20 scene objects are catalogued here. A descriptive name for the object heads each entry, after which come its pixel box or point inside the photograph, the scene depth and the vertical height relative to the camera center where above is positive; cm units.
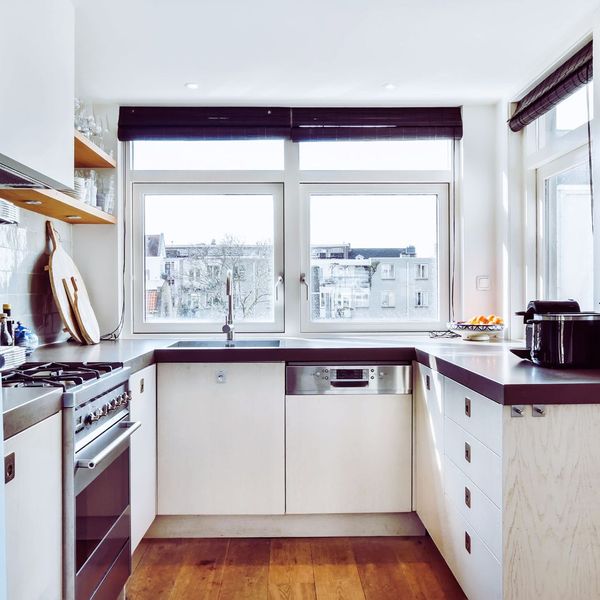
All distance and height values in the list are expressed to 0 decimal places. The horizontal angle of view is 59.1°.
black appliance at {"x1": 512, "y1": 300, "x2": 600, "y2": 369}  174 -11
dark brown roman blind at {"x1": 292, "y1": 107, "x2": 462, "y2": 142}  304 +105
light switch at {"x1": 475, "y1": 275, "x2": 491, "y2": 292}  311 +14
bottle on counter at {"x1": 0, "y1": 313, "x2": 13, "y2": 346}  200 -12
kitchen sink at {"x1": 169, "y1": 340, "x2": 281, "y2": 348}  285 -21
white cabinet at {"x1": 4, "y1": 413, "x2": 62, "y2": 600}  118 -51
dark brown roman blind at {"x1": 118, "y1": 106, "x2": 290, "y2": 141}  301 +104
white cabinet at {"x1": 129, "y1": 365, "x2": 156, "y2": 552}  214 -64
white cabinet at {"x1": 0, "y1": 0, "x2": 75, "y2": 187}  148 +69
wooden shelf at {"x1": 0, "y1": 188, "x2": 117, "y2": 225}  210 +45
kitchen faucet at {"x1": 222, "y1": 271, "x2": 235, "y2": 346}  291 -4
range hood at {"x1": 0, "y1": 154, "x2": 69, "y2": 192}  157 +42
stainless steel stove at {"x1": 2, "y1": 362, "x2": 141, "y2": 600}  146 -51
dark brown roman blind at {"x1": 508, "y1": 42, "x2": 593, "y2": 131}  223 +100
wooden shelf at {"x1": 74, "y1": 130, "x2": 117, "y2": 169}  248 +77
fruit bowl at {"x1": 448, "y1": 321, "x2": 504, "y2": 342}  279 -14
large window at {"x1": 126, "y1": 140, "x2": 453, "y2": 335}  314 +40
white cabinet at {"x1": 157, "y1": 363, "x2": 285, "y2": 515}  247 -63
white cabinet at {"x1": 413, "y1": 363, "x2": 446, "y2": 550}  212 -62
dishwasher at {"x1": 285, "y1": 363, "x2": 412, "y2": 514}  247 -67
